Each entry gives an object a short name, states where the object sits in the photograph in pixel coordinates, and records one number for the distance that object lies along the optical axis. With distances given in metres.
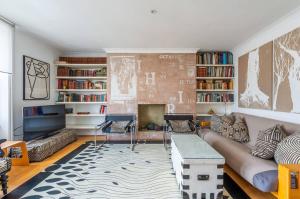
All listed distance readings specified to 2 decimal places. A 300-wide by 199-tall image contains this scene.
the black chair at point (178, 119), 2.85
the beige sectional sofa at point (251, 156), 1.30
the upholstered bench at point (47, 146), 2.22
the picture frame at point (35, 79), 2.54
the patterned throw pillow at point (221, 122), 2.46
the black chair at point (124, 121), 2.99
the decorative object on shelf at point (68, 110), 3.49
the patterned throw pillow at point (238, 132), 2.22
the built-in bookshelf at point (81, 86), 3.45
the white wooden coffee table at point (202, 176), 1.35
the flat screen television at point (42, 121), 2.34
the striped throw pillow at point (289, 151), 1.30
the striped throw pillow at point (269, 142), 1.56
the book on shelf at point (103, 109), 3.52
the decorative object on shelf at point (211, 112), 3.44
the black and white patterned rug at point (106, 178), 1.49
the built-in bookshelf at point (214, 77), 3.40
